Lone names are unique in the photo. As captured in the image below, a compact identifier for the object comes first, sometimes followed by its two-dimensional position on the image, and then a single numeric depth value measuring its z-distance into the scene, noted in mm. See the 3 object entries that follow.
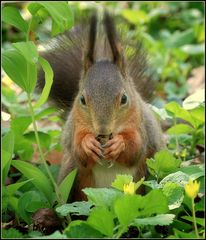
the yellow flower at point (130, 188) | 4184
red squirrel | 5285
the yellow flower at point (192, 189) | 3824
